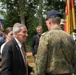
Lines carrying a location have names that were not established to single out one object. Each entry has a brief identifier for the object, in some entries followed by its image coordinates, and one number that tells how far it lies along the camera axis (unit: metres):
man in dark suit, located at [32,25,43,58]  10.35
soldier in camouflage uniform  4.49
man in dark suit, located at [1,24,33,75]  4.88
